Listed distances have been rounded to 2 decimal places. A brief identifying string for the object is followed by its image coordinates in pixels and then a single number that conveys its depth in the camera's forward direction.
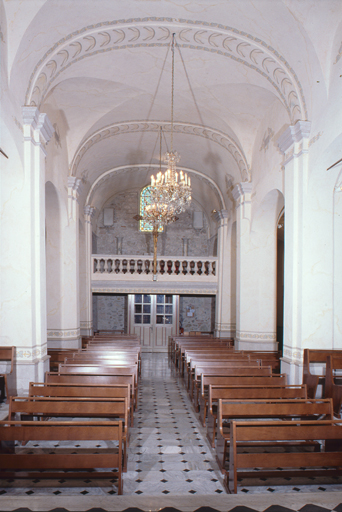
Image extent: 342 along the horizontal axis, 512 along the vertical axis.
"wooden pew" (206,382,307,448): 5.93
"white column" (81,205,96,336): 16.06
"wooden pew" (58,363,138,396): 7.42
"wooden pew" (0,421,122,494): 4.21
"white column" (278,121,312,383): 7.98
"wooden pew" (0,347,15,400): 7.28
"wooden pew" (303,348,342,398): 7.57
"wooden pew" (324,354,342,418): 6.88
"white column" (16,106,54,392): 7.51
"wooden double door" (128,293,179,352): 17.75
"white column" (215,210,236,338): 16.50
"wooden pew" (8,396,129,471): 5.14
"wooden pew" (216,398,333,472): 5.07
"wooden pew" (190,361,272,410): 7.58
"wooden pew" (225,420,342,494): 4.26
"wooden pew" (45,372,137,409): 6.75
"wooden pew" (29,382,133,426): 5.93
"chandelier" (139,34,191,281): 8.98
